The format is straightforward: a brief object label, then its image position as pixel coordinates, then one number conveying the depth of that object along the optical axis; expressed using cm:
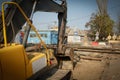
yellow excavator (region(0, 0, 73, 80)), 172
